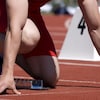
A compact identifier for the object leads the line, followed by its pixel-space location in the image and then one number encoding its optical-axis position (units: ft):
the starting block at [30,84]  26.74
